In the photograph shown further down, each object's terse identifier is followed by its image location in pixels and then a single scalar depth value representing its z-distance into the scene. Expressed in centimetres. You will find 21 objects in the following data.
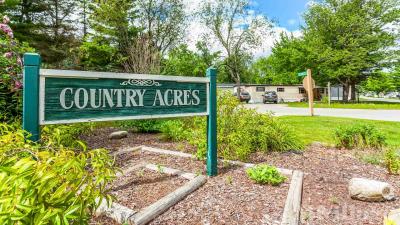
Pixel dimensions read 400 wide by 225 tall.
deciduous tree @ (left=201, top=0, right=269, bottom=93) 2974
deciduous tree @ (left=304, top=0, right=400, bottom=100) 2581
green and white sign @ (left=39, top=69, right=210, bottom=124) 198
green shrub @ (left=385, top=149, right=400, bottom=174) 363
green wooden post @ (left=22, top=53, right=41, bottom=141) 185
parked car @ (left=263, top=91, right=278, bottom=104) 2977
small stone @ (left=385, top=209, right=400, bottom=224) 214
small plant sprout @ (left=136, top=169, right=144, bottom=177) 328
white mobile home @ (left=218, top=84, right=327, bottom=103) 3494
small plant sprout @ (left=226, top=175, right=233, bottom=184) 308
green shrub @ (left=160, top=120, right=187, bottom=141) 537
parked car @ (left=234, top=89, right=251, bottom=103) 3002
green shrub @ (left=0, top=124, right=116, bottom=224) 91
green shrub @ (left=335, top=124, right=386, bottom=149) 502
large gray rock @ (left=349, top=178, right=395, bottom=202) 276
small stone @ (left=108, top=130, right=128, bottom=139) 588
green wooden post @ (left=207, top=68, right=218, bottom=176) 327
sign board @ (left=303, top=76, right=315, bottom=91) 1181
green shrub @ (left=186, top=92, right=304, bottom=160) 397
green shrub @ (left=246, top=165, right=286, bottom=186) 305
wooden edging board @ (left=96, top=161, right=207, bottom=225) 217
